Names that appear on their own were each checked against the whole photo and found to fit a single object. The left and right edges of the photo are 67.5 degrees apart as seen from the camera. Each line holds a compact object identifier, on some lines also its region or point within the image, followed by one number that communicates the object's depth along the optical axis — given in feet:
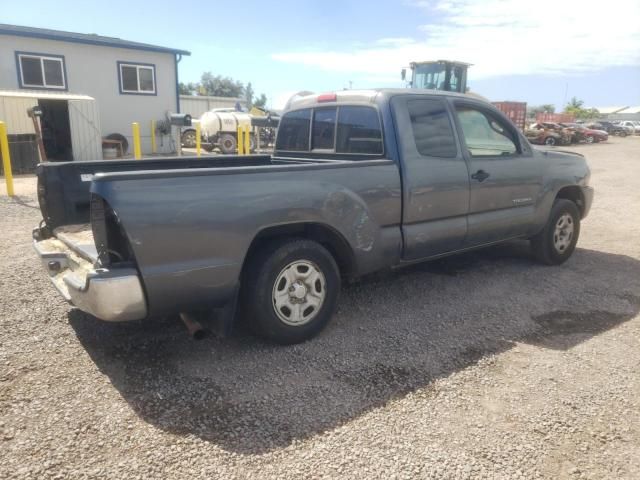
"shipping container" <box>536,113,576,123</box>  148.03
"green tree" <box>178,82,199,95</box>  247.97
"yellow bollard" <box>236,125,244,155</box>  52.80
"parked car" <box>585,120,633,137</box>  162.08
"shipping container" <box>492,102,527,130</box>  103.76
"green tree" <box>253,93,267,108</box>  305.73
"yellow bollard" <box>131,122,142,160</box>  41.62
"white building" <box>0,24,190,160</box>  48.73
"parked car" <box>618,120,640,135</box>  182.04
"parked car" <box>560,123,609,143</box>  111.04
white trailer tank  70.90
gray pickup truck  9.27
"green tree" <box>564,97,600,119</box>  284.61
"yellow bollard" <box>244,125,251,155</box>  57.11
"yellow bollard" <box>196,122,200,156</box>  50.97
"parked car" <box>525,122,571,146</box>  100.68
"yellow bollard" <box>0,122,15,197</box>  31.76
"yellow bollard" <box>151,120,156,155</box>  61.87
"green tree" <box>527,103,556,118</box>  348.67
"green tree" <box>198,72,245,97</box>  294.05
